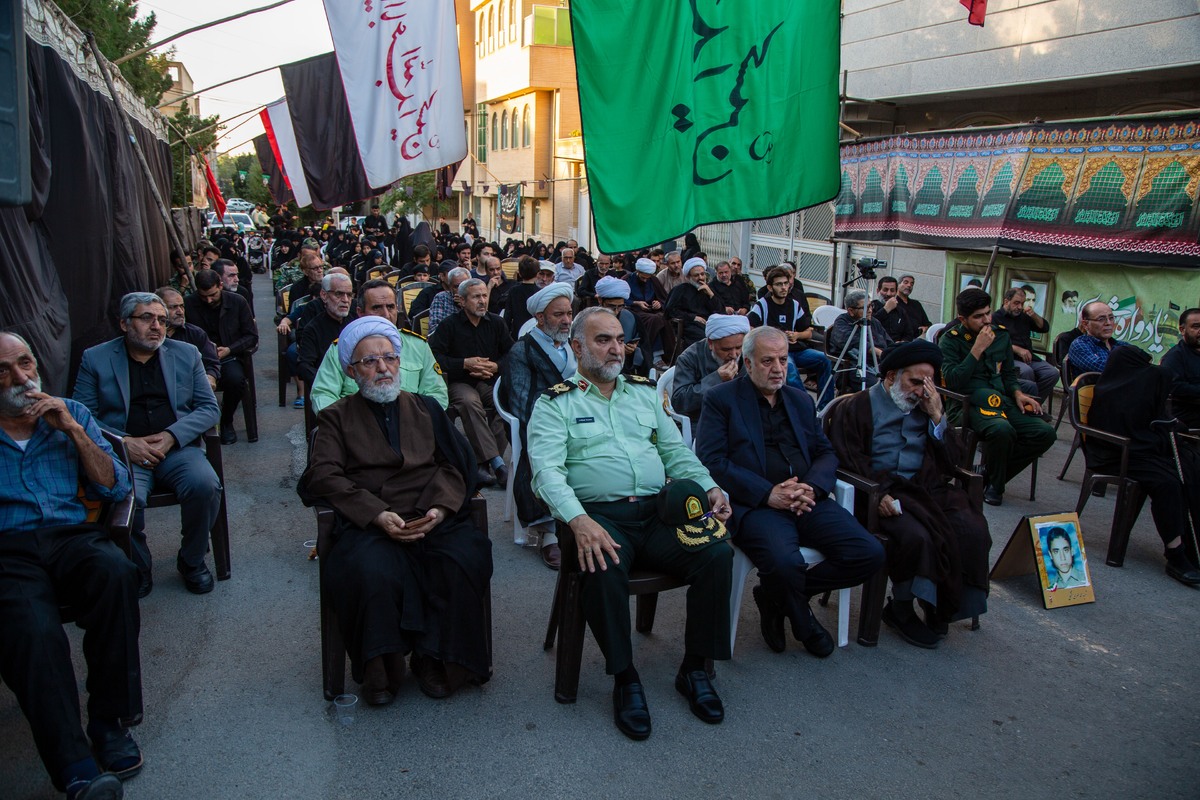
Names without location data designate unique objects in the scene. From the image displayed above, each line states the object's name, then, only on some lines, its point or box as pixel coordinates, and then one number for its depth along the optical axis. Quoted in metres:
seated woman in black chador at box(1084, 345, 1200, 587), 5.23
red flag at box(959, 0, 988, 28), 11.48
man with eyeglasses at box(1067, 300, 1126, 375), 6.70
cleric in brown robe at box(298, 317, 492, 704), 3.52
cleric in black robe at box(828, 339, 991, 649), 4.21
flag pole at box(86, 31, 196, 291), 8.77
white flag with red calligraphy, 7.34
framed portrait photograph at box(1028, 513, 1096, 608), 4.77
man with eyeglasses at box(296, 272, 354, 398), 6.81
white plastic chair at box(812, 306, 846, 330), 9.68
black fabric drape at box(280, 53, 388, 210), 9.20
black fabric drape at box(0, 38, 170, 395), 5.45
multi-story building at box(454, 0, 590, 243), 33.56
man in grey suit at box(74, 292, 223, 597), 4.58
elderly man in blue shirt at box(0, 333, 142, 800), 2.86
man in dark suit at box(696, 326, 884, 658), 3.99
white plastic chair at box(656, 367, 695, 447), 5.38
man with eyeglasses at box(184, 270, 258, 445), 7.84
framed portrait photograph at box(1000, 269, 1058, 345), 10.16
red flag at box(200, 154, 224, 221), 27.59
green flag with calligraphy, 3.62
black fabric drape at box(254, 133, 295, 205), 19.61
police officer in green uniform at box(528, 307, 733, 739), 3.51
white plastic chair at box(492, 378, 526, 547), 5.41
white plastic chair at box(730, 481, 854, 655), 4.03
